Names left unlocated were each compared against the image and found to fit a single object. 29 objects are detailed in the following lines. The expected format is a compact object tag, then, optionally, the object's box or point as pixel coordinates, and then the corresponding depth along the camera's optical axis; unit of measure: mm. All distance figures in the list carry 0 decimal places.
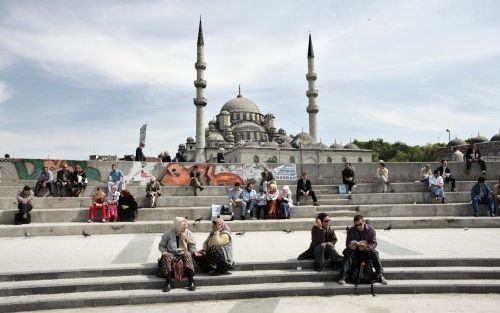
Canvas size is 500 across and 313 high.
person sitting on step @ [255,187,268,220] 12336
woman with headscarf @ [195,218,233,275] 6633
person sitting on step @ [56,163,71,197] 13930
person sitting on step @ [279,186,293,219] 12211
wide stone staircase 5945
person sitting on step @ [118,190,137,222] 11766
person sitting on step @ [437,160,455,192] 15065
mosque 49844
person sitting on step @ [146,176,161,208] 12922
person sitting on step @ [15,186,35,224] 11133
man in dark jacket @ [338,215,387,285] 6309
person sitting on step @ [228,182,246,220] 12125
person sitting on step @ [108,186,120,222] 11727
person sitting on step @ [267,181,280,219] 12188
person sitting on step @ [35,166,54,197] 13867
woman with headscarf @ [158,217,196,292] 6250
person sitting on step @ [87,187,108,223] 11562
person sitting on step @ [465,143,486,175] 17073
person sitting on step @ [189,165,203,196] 14805
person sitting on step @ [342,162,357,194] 15141
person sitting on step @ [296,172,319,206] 13492
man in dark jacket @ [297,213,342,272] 6820
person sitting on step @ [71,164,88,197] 13992
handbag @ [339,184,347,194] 15122
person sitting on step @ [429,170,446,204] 13655
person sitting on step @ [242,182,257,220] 12211
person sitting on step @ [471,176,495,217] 12289
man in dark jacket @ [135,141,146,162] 17427
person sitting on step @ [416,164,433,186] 15012
